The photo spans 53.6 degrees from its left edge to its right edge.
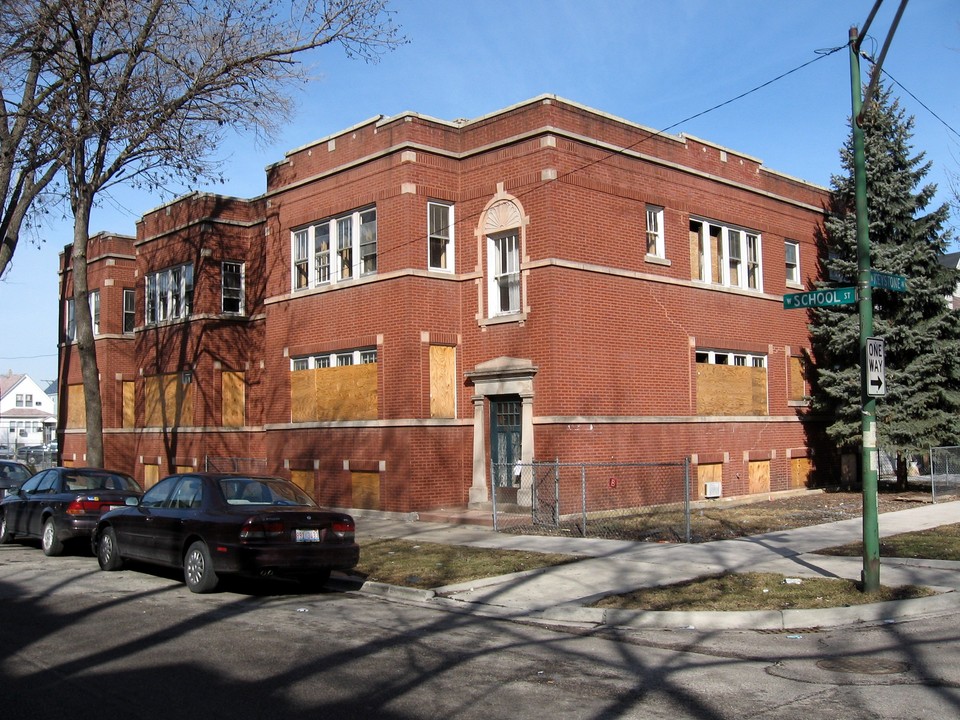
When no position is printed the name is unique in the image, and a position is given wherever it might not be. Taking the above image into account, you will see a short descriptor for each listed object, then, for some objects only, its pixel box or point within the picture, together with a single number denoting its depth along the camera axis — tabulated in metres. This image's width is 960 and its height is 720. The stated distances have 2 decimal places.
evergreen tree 24.17
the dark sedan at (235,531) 11.37
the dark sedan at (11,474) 22.53
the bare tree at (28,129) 21.36
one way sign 10.90
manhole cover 7.89
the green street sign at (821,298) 11.31
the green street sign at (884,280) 11.10
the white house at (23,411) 95.38
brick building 20.55
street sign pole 10.84
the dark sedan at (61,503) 15.73
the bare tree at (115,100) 21.94
